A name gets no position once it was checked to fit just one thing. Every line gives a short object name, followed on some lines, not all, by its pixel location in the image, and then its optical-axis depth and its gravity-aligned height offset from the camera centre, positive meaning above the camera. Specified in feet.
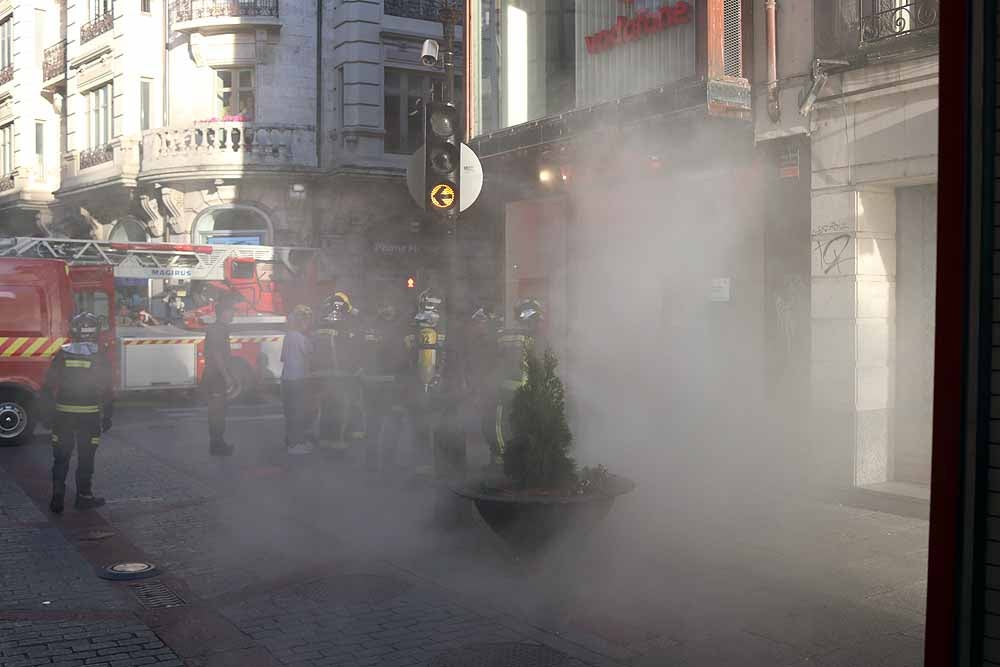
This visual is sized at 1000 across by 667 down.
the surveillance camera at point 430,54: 26.76 +7.18
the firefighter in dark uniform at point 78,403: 23.54 -2.36
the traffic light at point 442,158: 24.12 +3.81
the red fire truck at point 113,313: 36.68 +0.09
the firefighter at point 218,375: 32.81 -2.32
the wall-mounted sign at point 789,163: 26.20 +4.04
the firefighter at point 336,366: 33.04 -2.01
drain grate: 16.71 -5.18
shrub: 17.60 -2.36
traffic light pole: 24.50 +1.89
